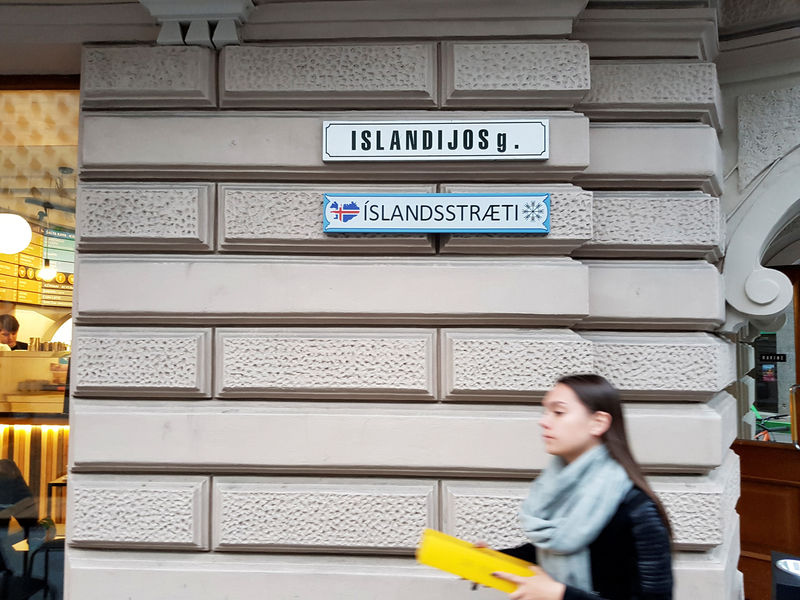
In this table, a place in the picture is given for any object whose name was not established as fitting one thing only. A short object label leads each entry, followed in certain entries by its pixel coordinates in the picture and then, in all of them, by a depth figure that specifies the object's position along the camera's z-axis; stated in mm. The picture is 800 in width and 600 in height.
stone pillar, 3283
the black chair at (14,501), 3873
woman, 1727
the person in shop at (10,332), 3904
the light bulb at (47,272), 3889
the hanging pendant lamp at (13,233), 3967
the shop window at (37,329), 3838
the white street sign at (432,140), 3346
